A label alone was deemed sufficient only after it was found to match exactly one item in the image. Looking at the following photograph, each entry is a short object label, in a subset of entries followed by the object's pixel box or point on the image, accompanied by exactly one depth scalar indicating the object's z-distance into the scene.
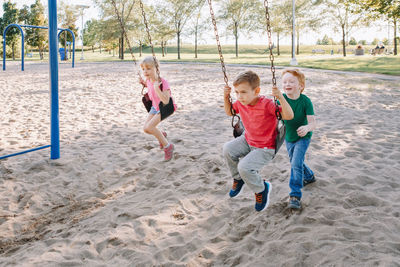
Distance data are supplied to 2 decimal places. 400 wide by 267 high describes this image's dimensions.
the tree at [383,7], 15.08
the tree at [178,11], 37.56
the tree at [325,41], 80.44
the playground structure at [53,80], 4.67
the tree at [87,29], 38.38
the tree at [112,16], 36.41
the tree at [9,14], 51.25
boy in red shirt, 2.80
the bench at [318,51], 49.16
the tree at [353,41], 77.65
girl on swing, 4.29
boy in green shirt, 3.06
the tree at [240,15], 41.19
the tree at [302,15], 38.97
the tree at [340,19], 35.47
